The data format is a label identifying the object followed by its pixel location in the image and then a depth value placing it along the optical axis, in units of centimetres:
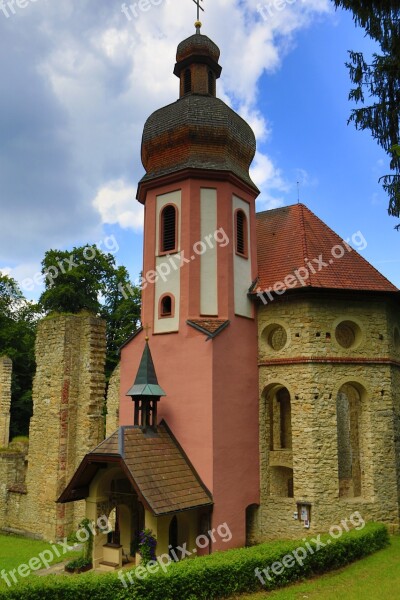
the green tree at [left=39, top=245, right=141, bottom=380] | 3225
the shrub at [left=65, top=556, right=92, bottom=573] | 1299
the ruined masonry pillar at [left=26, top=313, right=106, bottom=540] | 1755
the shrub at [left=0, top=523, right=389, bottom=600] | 945
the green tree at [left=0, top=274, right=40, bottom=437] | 3005
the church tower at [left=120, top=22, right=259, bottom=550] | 1408
